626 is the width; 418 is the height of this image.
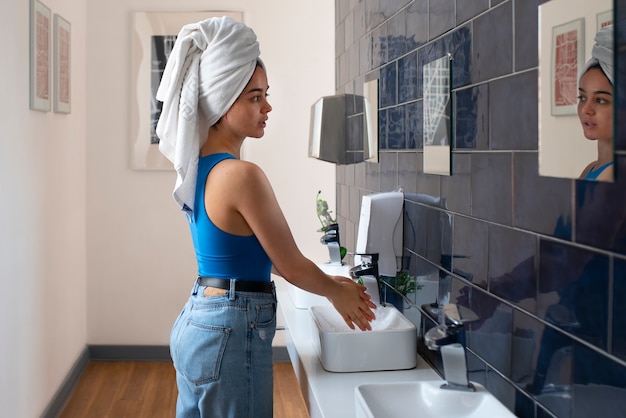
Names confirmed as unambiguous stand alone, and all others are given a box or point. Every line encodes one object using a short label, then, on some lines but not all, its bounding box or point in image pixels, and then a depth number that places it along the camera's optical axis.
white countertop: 1.85
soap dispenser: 2.58
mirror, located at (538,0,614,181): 1.23
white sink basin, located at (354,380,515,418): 1.61
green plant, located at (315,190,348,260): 3.39
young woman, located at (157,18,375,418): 2.03
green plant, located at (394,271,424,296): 2.43
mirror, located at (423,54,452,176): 2.02
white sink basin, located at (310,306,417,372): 2.08
